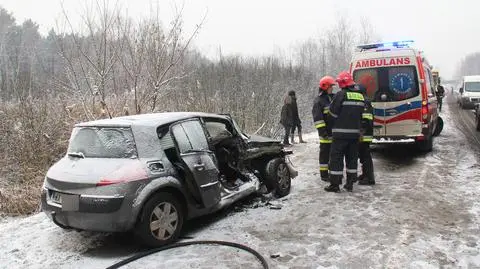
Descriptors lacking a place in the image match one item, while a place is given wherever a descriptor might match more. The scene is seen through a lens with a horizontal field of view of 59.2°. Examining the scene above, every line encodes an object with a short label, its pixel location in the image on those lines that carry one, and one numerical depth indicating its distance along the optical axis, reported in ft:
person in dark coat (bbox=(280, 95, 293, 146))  40.24
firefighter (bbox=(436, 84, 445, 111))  64.44
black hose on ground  13.41
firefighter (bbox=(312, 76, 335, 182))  23.54
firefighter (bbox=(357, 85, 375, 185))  23.61
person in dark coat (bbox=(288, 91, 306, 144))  40.30
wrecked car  13.93
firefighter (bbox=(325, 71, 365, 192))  21.86
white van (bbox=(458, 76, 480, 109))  80.49
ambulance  29.81
